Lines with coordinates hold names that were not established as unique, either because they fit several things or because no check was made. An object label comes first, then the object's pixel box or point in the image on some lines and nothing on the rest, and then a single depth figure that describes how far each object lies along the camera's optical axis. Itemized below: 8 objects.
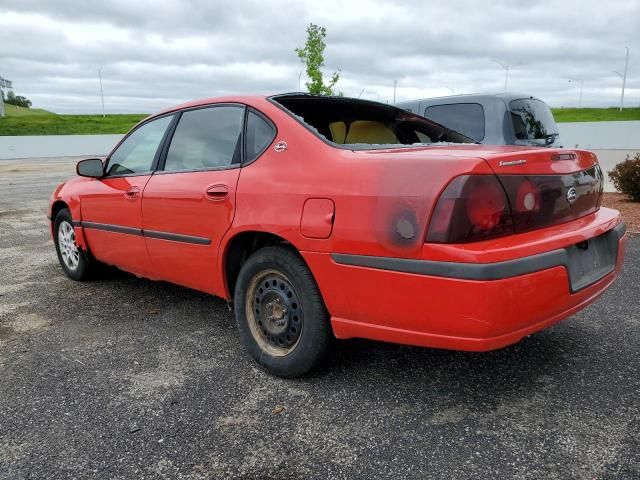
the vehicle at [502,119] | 6.11
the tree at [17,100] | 102.50
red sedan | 2.19
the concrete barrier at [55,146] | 39.38
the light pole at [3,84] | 66.75
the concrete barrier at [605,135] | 38.16
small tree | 22.78
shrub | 9.31
